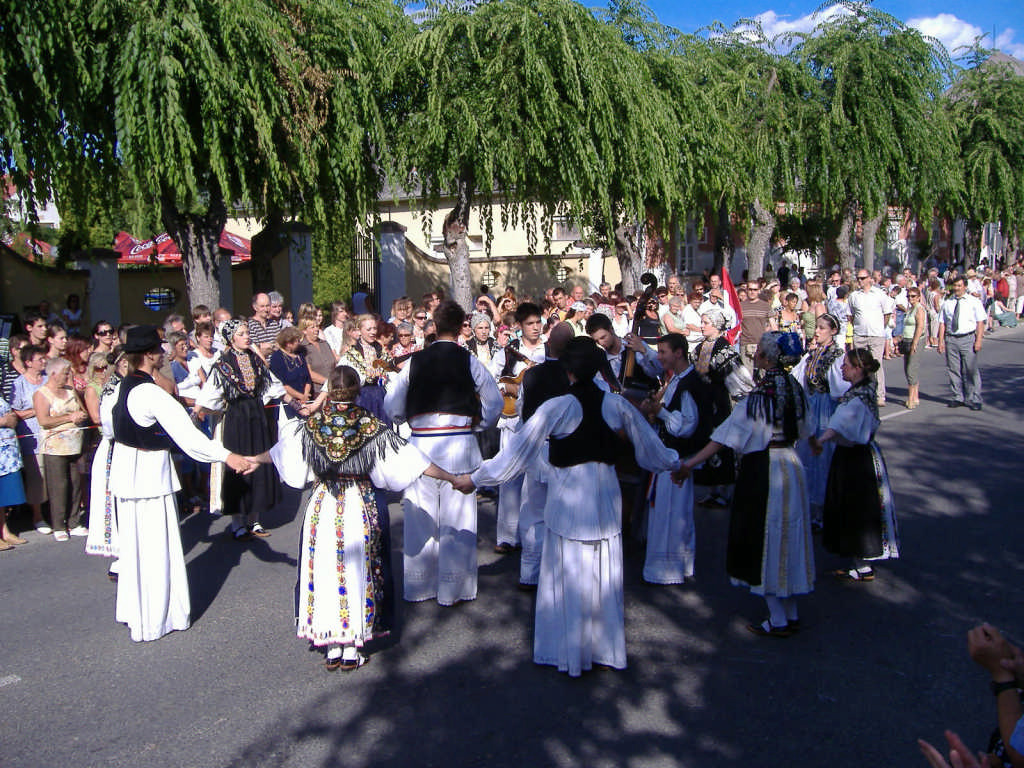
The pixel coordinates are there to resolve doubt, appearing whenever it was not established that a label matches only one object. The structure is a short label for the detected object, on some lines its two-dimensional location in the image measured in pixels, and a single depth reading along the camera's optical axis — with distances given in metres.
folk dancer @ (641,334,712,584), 6.39
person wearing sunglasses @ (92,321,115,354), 9.53
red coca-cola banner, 24.27
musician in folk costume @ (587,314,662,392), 6.66
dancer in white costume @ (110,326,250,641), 5.49
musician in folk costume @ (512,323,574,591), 6.25
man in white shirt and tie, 12.55
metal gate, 20.84
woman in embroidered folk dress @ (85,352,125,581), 6.58
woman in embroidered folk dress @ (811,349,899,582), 6.10
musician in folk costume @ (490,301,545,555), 7.20
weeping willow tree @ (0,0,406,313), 10.48
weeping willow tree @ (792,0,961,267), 21.42
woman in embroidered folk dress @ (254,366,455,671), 4.91
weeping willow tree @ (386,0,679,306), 13.78
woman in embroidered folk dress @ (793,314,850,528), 7.95
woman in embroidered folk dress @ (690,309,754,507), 7.03
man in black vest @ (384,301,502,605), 5.97
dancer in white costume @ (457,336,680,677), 4.87
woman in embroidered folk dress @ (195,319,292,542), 7.43
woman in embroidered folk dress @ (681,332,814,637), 5.36
